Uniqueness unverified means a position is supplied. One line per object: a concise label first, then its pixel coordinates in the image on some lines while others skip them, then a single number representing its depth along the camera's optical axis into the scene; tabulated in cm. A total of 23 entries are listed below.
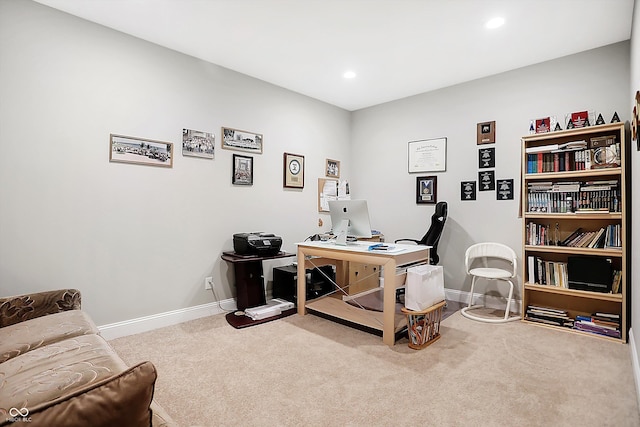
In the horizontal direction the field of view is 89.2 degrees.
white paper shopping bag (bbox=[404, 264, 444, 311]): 270
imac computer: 330
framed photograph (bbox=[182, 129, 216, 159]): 337
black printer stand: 347
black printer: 346
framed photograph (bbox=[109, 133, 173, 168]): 291
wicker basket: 267
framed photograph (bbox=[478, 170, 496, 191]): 384
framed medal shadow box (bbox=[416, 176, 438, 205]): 434
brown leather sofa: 85
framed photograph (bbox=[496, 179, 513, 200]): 371
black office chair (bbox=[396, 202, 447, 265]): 389
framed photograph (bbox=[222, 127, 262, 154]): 370
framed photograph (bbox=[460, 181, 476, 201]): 400
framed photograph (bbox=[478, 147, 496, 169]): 384
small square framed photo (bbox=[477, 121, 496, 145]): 384
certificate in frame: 427
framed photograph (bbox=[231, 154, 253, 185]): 376
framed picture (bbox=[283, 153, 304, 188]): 429
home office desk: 277
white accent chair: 338
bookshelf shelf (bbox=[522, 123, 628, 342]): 291
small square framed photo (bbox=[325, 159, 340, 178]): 490
